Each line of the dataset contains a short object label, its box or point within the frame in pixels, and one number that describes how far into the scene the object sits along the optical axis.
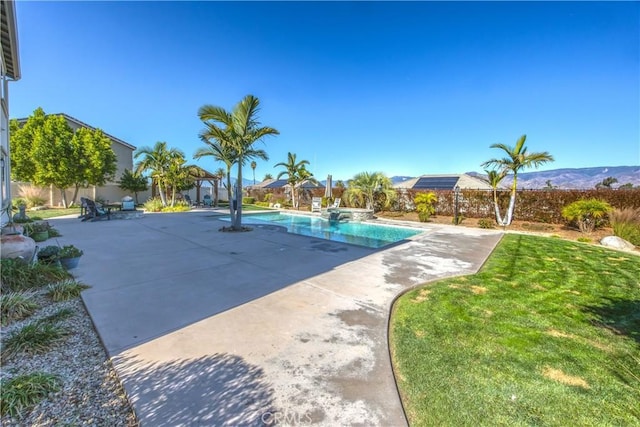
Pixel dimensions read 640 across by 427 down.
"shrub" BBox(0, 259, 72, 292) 4.12
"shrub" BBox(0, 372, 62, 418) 1.96
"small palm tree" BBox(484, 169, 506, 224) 12.55
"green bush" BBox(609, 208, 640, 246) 8.84
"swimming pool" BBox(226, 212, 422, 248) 9.74
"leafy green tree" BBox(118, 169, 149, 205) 21.86
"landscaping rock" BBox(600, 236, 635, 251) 8.49
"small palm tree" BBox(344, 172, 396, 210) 16.70
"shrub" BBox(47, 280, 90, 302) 4.03
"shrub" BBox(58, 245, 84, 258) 5.18
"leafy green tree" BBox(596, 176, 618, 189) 29.60
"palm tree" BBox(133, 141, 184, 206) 19.30
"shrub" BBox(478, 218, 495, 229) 12.36
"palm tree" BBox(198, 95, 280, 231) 9.79
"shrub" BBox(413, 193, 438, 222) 14.41
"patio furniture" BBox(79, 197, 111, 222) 12.98
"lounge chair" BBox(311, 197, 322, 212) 19.31
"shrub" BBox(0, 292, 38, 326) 3.34
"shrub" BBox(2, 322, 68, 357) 2.69
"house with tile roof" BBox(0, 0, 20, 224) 8.08
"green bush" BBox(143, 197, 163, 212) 18.40
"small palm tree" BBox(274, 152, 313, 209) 21.53
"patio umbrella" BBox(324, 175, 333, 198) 19.72
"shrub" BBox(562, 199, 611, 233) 10.35
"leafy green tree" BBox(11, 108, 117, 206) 16.84
